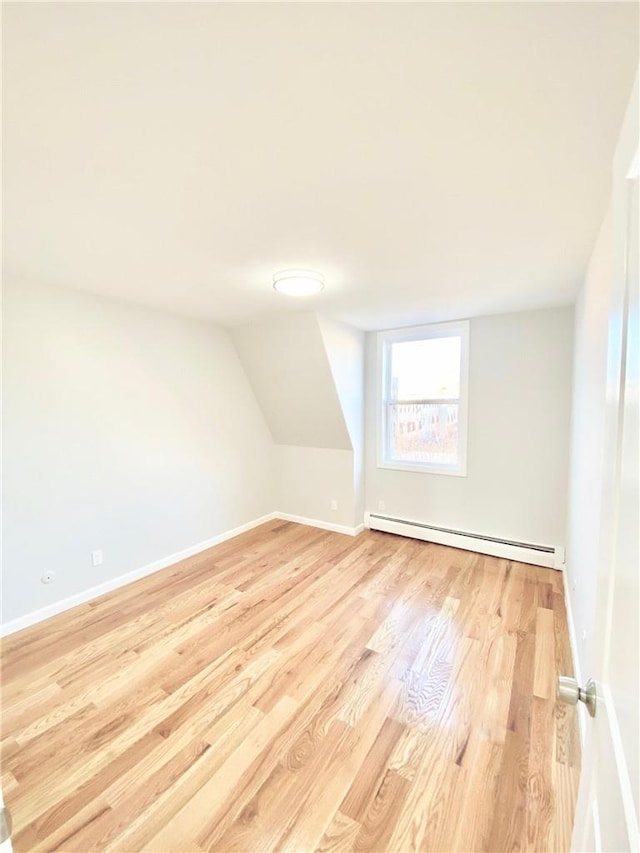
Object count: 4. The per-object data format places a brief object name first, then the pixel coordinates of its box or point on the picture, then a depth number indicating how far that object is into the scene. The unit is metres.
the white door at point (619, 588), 0.45
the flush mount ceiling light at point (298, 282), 2.06
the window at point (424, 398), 3.38
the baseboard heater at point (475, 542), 2.97
